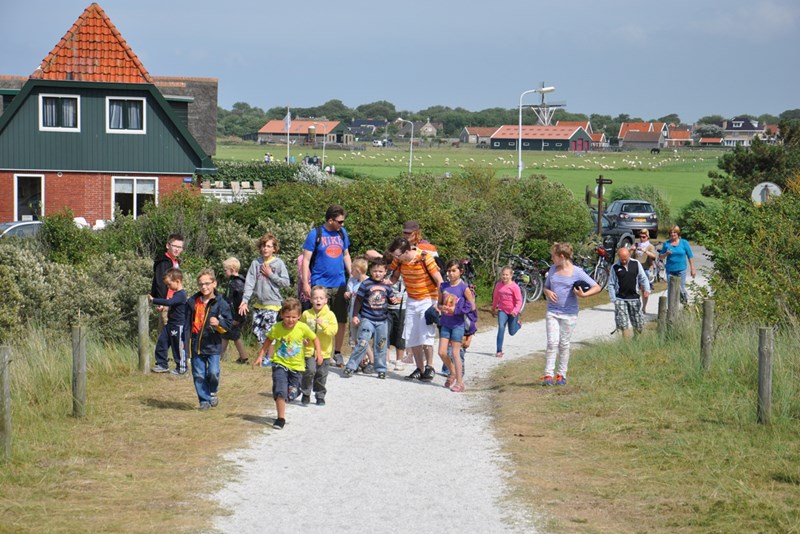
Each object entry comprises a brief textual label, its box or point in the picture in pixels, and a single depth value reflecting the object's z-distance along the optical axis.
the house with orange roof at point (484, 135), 196.75
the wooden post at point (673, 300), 15.96
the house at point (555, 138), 161.38
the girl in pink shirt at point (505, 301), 17.03
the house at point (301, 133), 163.12
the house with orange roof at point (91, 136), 38.66
